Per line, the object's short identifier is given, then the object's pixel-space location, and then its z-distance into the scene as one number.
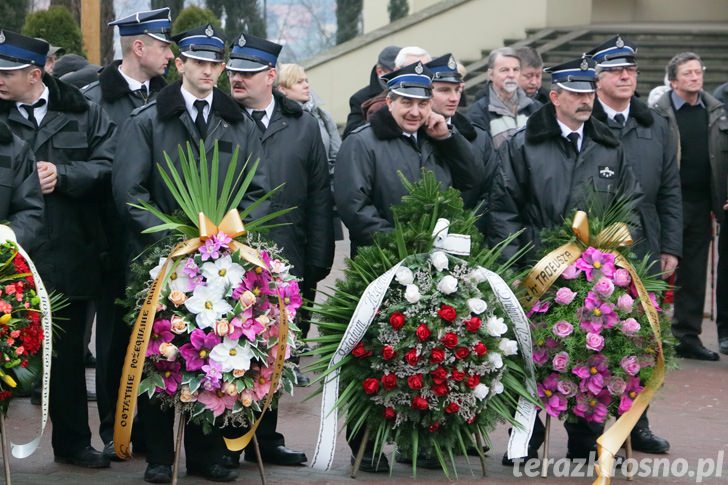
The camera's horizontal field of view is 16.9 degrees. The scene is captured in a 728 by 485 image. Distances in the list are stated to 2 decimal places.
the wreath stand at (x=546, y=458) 13.14
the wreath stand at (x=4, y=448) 11.54
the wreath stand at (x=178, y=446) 11.96
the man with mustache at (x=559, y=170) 13.84
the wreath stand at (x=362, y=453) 12.75
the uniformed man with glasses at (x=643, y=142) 15.36
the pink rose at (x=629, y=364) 12.82
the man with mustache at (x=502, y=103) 18.39
